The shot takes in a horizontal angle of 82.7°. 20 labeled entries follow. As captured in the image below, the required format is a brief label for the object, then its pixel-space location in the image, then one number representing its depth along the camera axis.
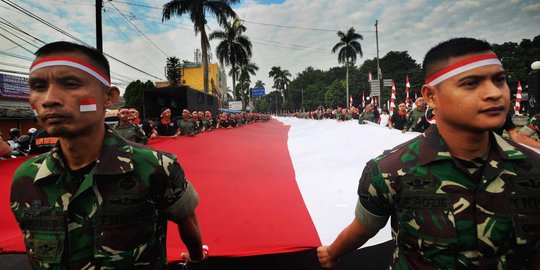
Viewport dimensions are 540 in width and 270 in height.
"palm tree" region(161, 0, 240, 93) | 18.78
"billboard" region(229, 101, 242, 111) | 44.03
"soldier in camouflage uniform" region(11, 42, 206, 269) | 1.15
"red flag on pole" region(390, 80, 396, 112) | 9.78
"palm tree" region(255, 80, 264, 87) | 100.04
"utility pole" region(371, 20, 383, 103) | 31.12
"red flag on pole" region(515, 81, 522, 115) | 14.20
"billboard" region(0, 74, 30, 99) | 23.75
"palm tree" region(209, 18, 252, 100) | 30.75
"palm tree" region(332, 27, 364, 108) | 41.34
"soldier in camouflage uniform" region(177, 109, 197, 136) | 8.40
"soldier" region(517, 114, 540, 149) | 3.81
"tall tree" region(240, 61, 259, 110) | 39.55
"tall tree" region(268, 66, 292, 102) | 83.50
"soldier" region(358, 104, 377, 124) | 12.34
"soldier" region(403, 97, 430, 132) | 6.59
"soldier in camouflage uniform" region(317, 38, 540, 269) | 1.08
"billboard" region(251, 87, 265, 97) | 58.12
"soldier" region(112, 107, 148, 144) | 5.18
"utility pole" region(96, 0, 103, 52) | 9.70
